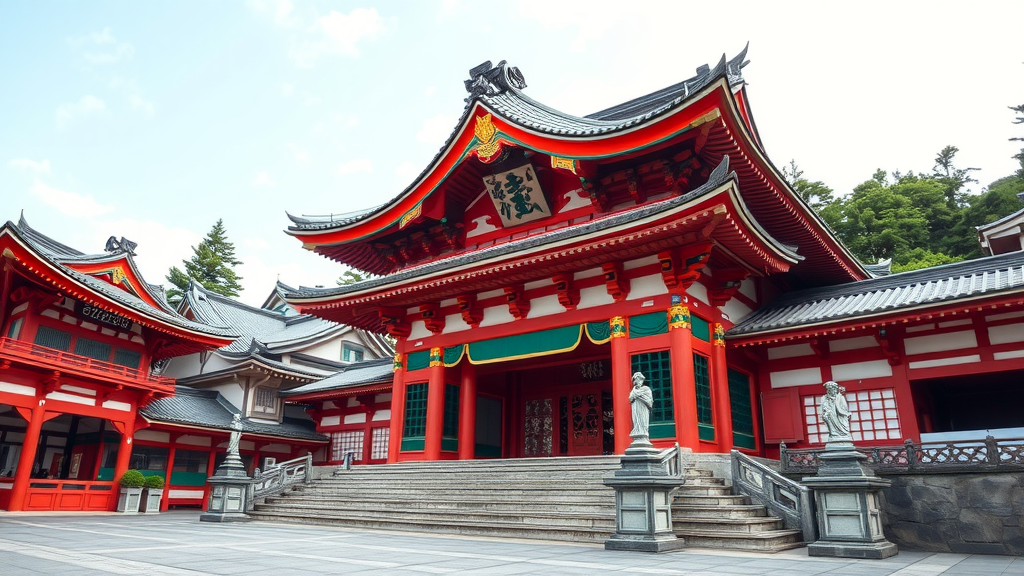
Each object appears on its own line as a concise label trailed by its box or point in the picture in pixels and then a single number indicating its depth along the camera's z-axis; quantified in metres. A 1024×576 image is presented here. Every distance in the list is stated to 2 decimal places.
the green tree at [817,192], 49.62
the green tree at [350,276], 57.56
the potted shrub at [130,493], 21.75
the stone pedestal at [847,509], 9.73
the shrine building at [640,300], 14.20
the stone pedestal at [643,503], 10.12
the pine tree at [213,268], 53.58
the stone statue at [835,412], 10.91
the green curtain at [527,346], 16.67
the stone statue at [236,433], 18.53
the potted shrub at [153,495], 22.39
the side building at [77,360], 20.11
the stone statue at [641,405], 11.40
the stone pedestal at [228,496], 16.52
